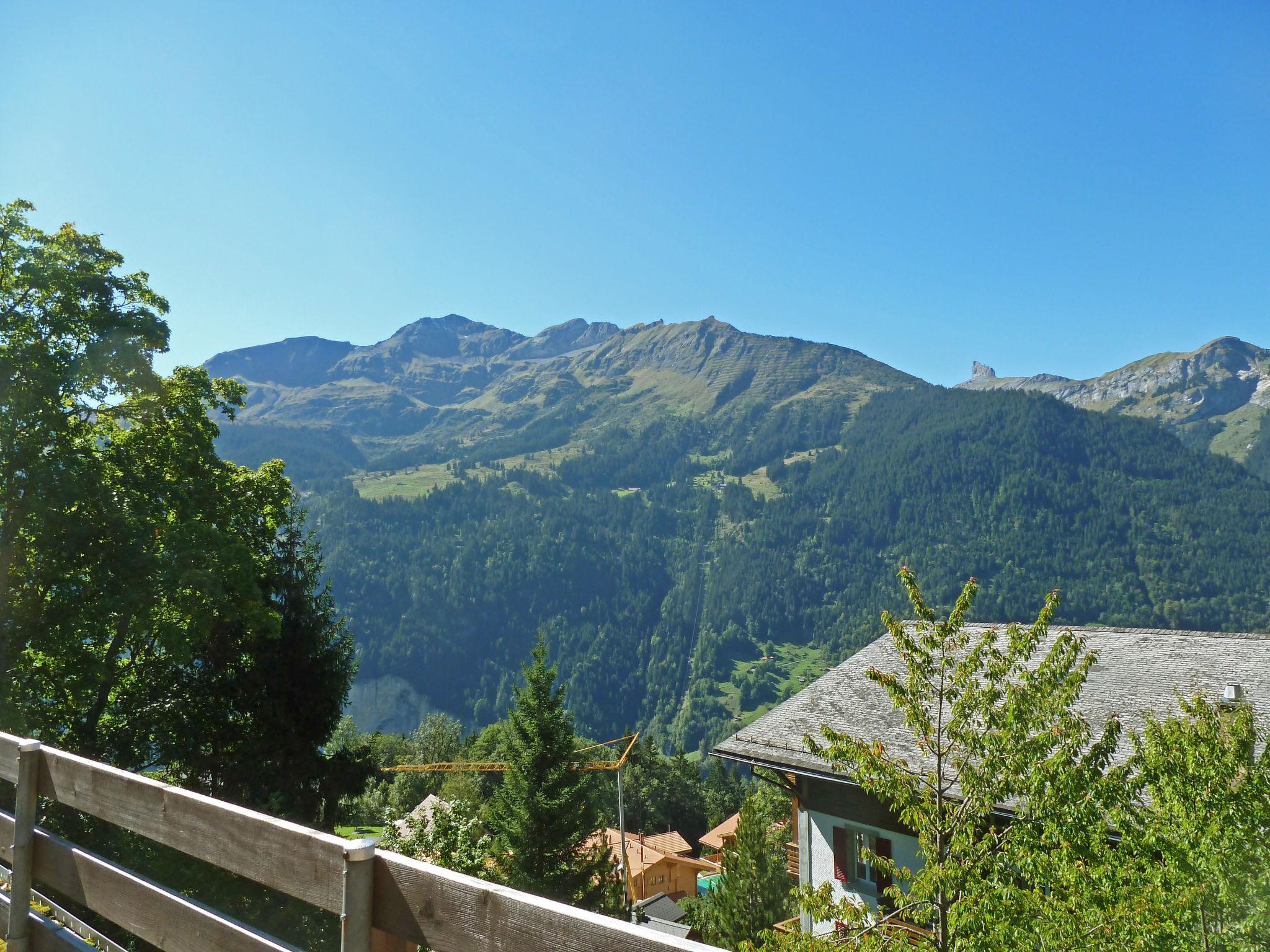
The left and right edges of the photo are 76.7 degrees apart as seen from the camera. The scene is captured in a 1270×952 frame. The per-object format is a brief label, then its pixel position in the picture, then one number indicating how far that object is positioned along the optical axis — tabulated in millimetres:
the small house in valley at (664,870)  57266
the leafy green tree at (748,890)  30172
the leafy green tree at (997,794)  6871
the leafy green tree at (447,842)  15124
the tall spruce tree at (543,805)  22844
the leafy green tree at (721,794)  81625
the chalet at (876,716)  13320
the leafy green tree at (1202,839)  6488
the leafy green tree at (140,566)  15664
